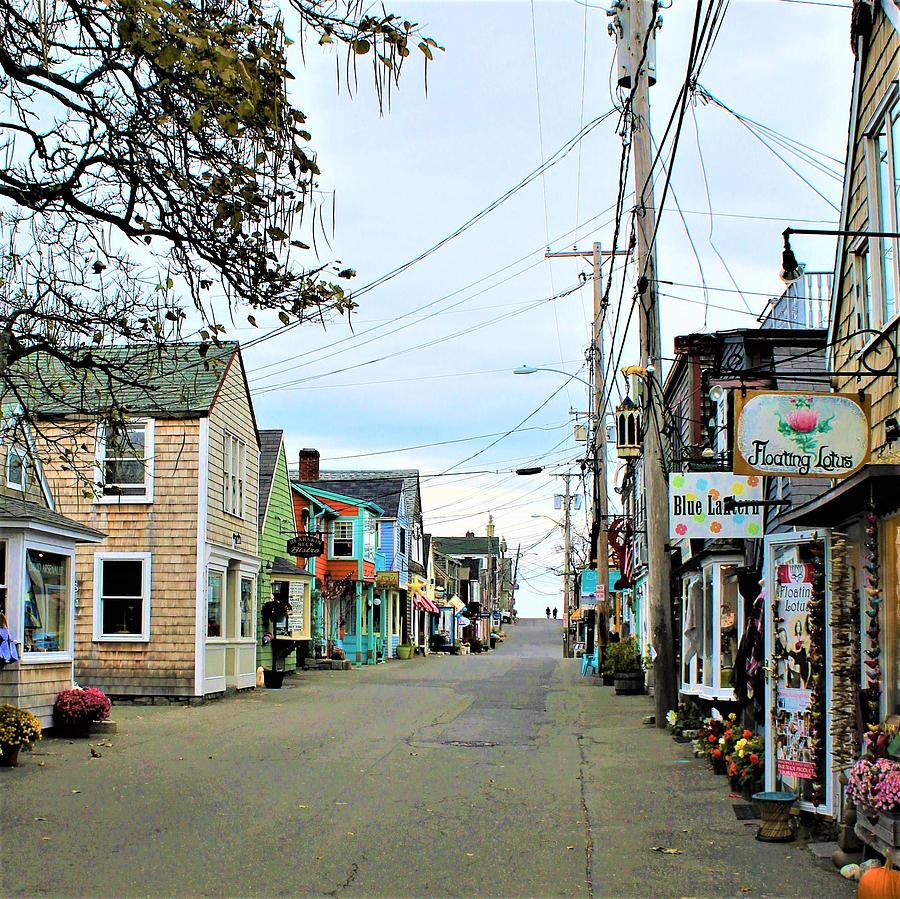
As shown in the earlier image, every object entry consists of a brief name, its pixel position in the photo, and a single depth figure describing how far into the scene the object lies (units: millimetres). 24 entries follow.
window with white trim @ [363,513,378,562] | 44656
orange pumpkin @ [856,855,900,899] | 6730
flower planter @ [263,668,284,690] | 28672
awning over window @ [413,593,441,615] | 60025
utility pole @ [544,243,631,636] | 31938
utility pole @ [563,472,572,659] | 65375
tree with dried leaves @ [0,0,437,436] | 6824
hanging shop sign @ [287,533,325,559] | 32906
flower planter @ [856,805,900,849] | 7180
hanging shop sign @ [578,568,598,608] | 39000
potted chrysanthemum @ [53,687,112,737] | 16750
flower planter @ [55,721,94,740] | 16828
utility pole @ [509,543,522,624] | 127925
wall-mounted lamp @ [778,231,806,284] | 9104
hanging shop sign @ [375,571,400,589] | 46875
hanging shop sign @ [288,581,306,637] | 33344
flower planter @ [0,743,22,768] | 13453
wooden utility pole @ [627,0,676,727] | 17344
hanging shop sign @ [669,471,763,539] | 13945
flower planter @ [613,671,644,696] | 26875
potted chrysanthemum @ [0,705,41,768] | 13414
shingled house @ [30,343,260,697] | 23391
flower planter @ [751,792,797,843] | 9328
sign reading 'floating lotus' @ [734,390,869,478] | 9109
